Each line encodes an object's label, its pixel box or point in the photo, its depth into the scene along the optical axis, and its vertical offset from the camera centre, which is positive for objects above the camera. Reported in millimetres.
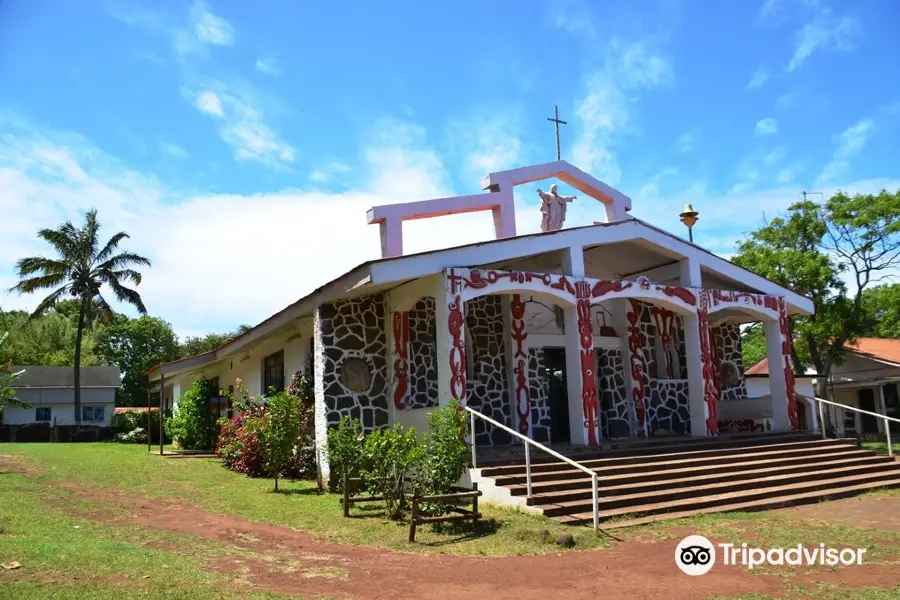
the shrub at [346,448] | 9898 -448
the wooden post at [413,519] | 7980 -1190
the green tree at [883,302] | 23656 +3251
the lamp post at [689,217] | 16641 +4326
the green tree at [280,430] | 11758 -201
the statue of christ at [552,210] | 14641 +4031
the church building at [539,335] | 11930 +1507
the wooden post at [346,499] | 9336 -1090
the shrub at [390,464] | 9047 -647
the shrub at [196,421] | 20609 +16
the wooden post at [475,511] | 8430 -1183
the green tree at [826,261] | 21031 +4066
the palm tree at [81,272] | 30625 +6782
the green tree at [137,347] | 49406 +5517
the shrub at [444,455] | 8703 -540
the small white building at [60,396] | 31906 +1390
